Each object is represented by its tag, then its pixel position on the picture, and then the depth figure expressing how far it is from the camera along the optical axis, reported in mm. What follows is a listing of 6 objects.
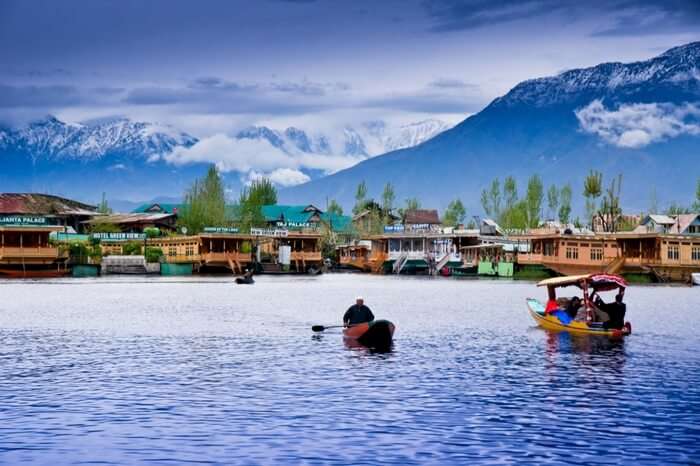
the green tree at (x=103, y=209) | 178875
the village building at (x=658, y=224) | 144875
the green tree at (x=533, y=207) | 190500
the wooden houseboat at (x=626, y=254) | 109375
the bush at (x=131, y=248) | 134625
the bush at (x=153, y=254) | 130250
